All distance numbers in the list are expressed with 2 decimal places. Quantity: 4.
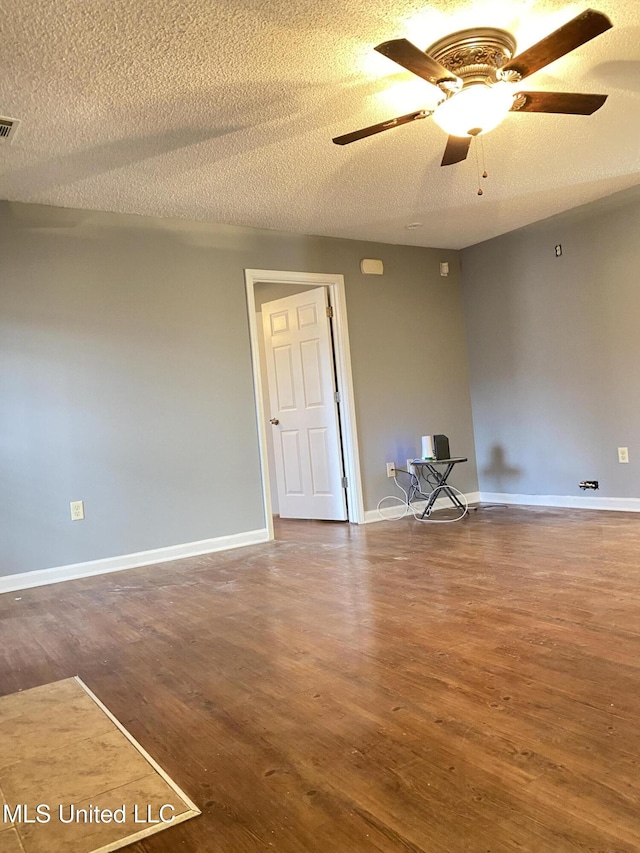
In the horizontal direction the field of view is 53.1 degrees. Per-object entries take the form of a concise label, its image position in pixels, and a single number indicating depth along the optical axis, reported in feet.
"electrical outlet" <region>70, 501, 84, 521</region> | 13.19
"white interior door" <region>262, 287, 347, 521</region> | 17.53
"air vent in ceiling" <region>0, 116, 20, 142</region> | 9.39
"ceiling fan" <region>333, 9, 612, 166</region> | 7.82
